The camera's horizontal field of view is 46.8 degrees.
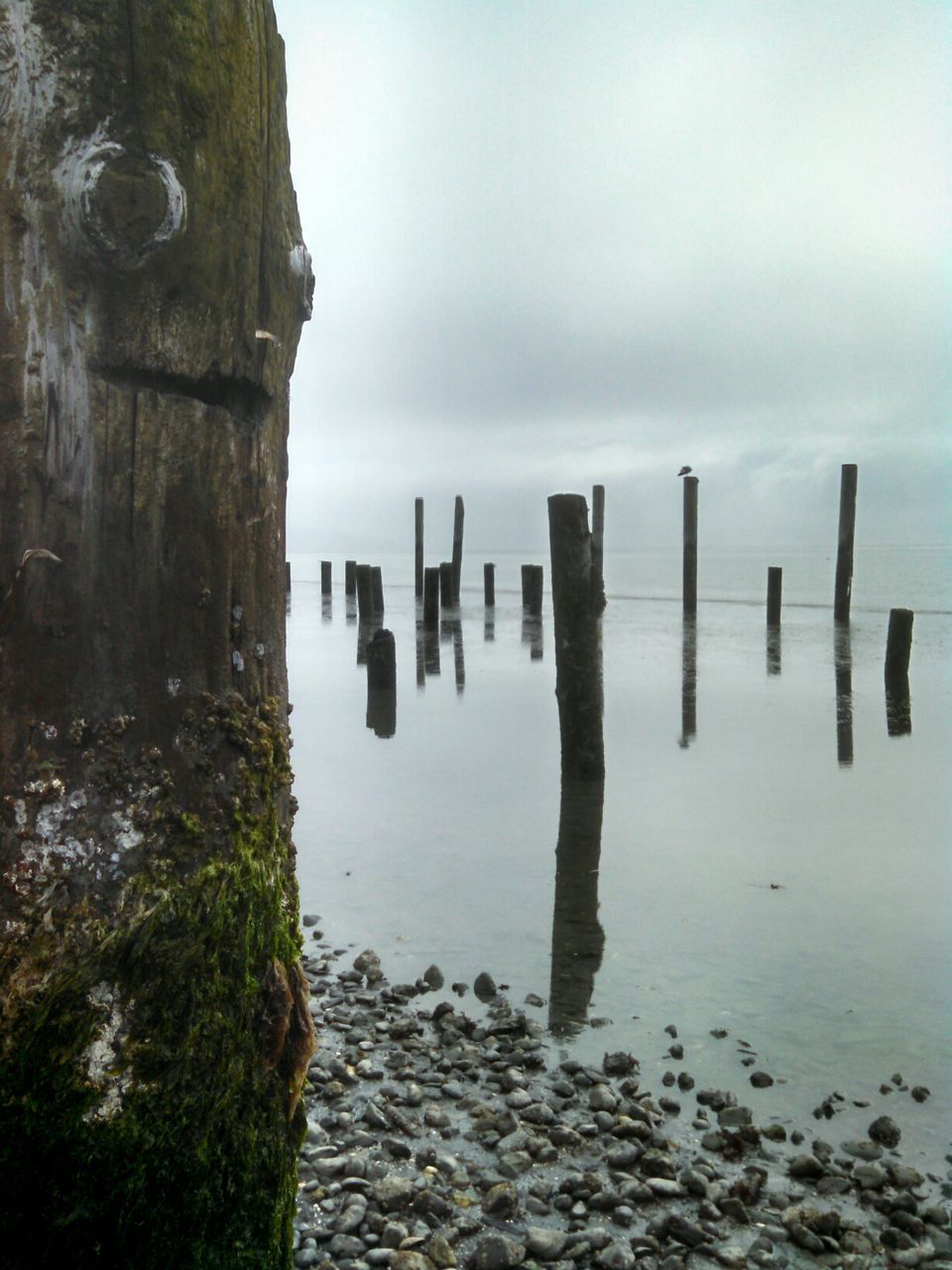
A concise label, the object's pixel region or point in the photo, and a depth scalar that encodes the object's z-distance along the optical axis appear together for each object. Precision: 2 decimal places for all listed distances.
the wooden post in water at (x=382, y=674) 14.24
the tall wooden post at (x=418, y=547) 36.06
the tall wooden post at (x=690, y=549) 28.30
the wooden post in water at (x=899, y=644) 16.09
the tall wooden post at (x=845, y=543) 25.27
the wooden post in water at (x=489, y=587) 32.83
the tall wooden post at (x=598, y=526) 16.74
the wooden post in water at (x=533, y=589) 29.70
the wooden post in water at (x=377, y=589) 26.81
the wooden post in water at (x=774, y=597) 26.98
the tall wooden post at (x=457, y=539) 33.31
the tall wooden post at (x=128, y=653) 2.06
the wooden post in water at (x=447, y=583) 31.28
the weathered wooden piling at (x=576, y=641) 8.84
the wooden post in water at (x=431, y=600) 24.64
